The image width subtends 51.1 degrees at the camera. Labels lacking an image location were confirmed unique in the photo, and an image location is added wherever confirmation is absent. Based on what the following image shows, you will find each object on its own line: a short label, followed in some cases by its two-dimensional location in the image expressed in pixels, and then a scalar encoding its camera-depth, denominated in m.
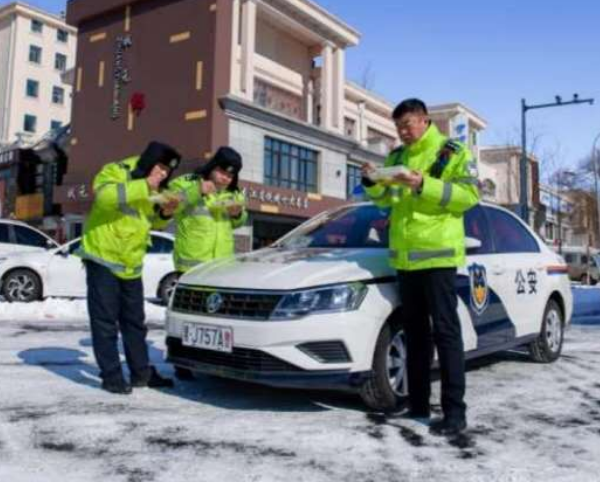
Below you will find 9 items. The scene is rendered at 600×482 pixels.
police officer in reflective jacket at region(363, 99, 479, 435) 3.54
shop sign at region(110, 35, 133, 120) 25.23
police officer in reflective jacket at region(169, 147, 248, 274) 4.93
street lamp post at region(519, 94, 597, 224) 18.41
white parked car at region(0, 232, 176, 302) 10.74
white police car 3.65
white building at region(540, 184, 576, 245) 38.91
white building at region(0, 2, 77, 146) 47.59
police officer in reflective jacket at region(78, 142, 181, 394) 4.32
